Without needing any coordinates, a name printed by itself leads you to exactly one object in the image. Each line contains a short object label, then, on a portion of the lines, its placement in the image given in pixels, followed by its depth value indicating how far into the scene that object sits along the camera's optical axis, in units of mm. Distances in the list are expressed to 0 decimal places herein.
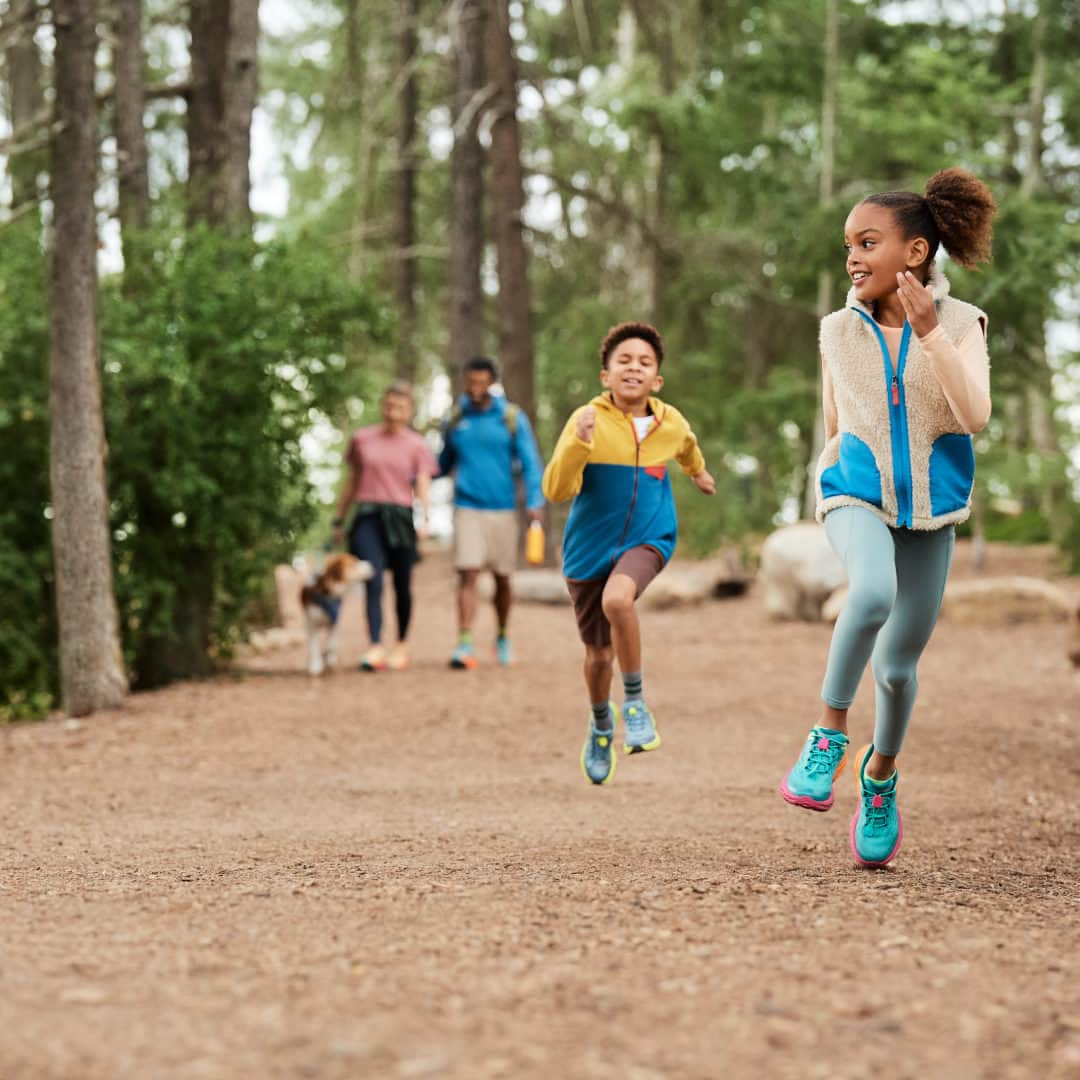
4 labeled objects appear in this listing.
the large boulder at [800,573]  18484
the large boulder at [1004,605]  17734
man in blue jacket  12734
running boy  6285
